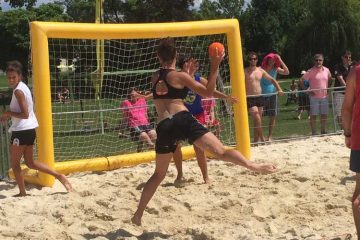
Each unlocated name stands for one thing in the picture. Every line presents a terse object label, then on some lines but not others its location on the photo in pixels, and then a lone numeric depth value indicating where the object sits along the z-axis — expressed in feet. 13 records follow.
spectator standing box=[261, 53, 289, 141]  35.89
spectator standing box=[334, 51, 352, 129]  38.63
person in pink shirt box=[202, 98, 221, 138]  31.58
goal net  25.09
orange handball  18.63
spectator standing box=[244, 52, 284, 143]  34.60
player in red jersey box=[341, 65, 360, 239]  15.96
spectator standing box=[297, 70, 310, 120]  41.05
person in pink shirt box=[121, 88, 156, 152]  31.65
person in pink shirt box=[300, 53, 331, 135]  37.60
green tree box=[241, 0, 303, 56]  200.34
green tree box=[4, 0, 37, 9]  111.45
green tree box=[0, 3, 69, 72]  129.80
